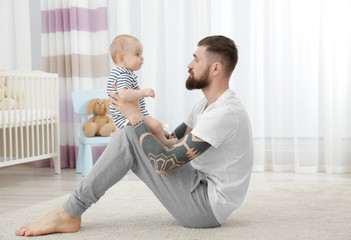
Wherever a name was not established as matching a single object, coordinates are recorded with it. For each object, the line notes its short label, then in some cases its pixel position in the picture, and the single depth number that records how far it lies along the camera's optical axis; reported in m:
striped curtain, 3.53
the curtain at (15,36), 3.87
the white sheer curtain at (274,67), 3.18
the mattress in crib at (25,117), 2.95
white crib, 3.01
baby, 1.67
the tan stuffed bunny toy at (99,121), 3.22
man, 1.56
